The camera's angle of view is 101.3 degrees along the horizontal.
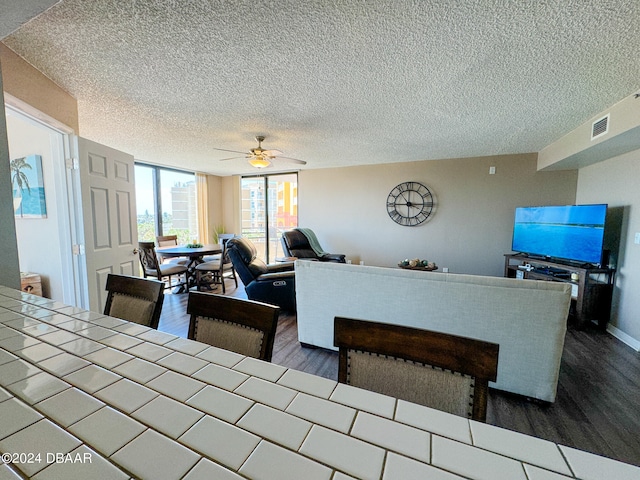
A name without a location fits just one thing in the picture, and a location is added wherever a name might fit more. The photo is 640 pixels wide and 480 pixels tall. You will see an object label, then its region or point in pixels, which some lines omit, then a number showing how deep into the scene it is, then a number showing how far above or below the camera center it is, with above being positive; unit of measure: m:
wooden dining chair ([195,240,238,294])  4.30 -0.83
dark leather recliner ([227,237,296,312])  3.08 -0.70
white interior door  2.36 +0.02
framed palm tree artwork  2.64 +0.29
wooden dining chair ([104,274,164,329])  1.29 -0.42
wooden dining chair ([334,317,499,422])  0.76 -0.45
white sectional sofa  1.69 -0.62
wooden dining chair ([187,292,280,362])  1.02 -0.44
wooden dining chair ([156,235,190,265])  4.77 -0.47
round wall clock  5.02 +0.34
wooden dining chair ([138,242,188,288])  3.75 -0.70
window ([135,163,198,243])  5.14 +0.32
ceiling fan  3.48 +0.86
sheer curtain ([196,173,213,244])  6.19 +0.32
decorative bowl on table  3.80 -0.64
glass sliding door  6.27 +0.23
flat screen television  3.03 -0.11
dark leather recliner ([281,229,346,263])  5.03 -0.54
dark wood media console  3.04 -0.80
